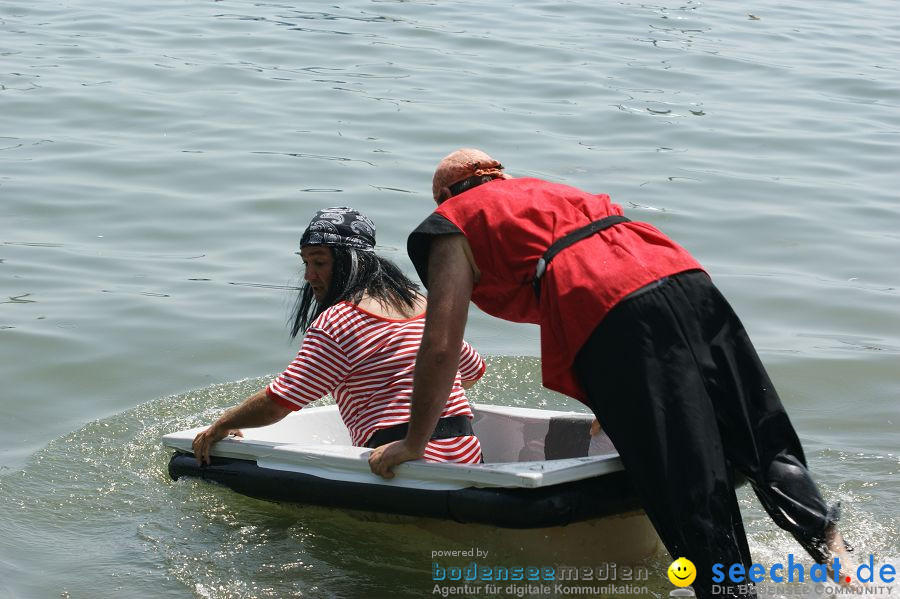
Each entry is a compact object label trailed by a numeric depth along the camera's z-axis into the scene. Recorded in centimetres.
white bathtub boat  871
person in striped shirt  947
